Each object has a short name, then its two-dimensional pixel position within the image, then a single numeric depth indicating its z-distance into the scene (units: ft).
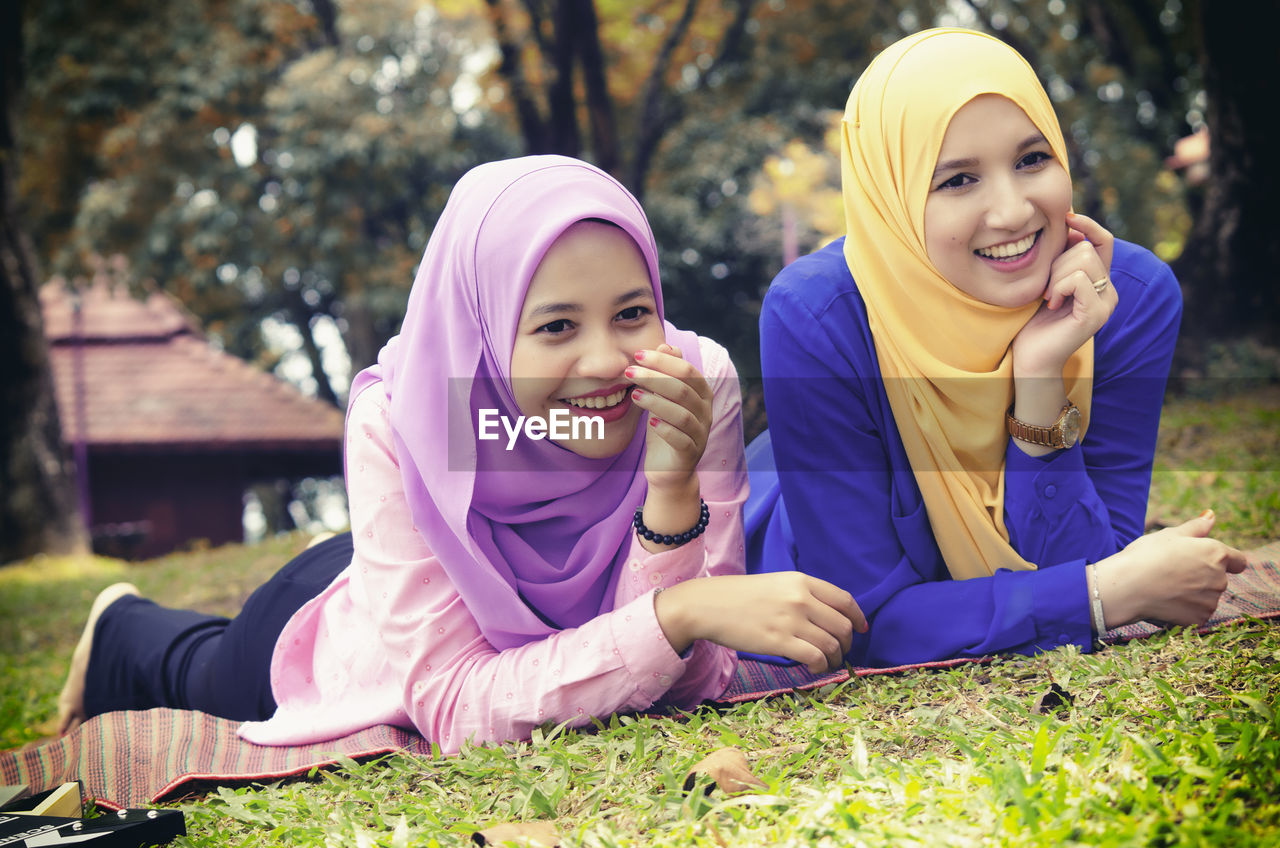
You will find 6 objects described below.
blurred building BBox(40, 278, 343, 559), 39.50
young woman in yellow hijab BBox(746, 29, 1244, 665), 7.11
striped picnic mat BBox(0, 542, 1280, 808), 7.48
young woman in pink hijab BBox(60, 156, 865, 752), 6.81
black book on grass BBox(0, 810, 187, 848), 6.21
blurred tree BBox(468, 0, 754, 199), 29.27
